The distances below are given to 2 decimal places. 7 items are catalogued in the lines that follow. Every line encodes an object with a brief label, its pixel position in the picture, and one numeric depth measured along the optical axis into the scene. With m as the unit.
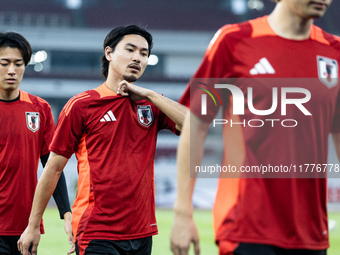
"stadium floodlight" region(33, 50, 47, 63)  31.58
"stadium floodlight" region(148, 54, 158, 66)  32.81
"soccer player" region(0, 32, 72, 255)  4.35
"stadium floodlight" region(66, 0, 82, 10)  32.31
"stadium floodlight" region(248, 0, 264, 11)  32.44
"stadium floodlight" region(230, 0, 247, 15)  32.56
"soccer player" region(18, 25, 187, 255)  3.61
